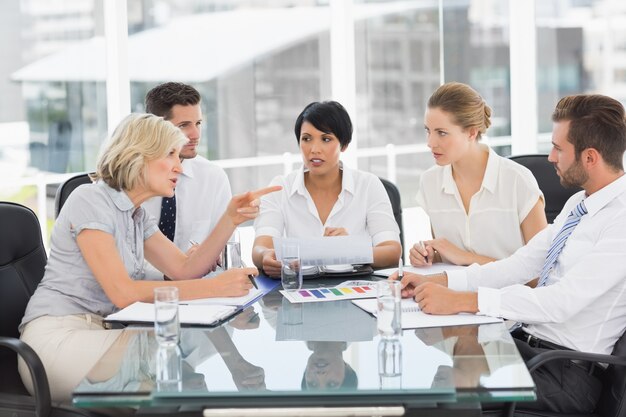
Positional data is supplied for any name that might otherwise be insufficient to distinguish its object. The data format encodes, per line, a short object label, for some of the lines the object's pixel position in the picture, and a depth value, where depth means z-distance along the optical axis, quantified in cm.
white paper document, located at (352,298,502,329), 237
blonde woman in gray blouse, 254
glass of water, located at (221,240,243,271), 319
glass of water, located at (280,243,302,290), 284
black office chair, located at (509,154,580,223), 384
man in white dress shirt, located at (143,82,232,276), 371
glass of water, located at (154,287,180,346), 212
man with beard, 247
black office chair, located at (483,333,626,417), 231
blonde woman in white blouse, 346
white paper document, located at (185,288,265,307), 265
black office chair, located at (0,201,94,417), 285
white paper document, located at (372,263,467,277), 309
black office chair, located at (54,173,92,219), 351
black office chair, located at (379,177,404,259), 383
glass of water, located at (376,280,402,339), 219
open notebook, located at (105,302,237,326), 242
